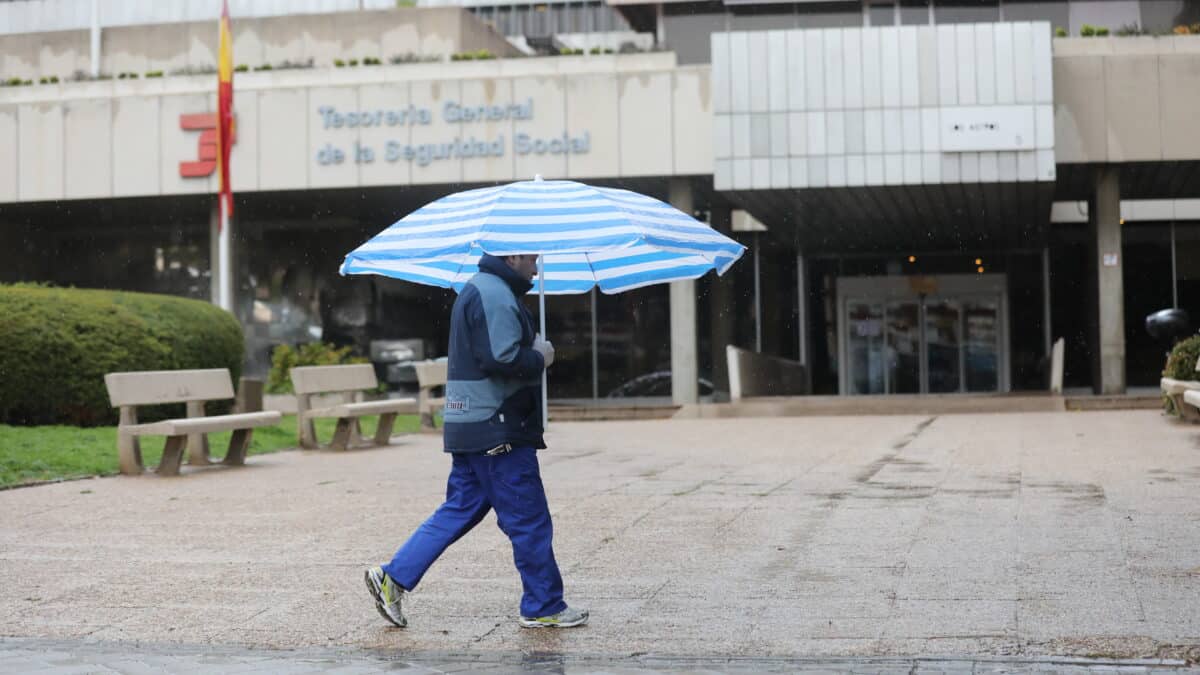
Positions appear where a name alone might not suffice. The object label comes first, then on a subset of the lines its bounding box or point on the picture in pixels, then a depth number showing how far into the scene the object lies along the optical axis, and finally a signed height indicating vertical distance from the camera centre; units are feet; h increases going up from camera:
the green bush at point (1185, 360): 58.44 -0.25
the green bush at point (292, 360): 97.91 +0.59
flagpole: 86.12 +6.44
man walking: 19.39 -1.13
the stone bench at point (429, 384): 61.98 -0.75
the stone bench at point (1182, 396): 54.54 -1.63
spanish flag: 82.99 +15.12
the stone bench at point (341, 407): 51.01 -1.42
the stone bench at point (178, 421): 41.27 -1.45
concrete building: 89.35 +12.56
